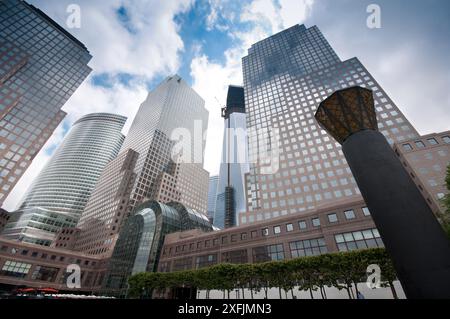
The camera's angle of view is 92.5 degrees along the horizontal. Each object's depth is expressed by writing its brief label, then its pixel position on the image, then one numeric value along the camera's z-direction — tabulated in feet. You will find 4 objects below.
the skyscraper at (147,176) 351.67
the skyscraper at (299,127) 221.46
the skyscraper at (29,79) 256.93
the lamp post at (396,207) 32.24
